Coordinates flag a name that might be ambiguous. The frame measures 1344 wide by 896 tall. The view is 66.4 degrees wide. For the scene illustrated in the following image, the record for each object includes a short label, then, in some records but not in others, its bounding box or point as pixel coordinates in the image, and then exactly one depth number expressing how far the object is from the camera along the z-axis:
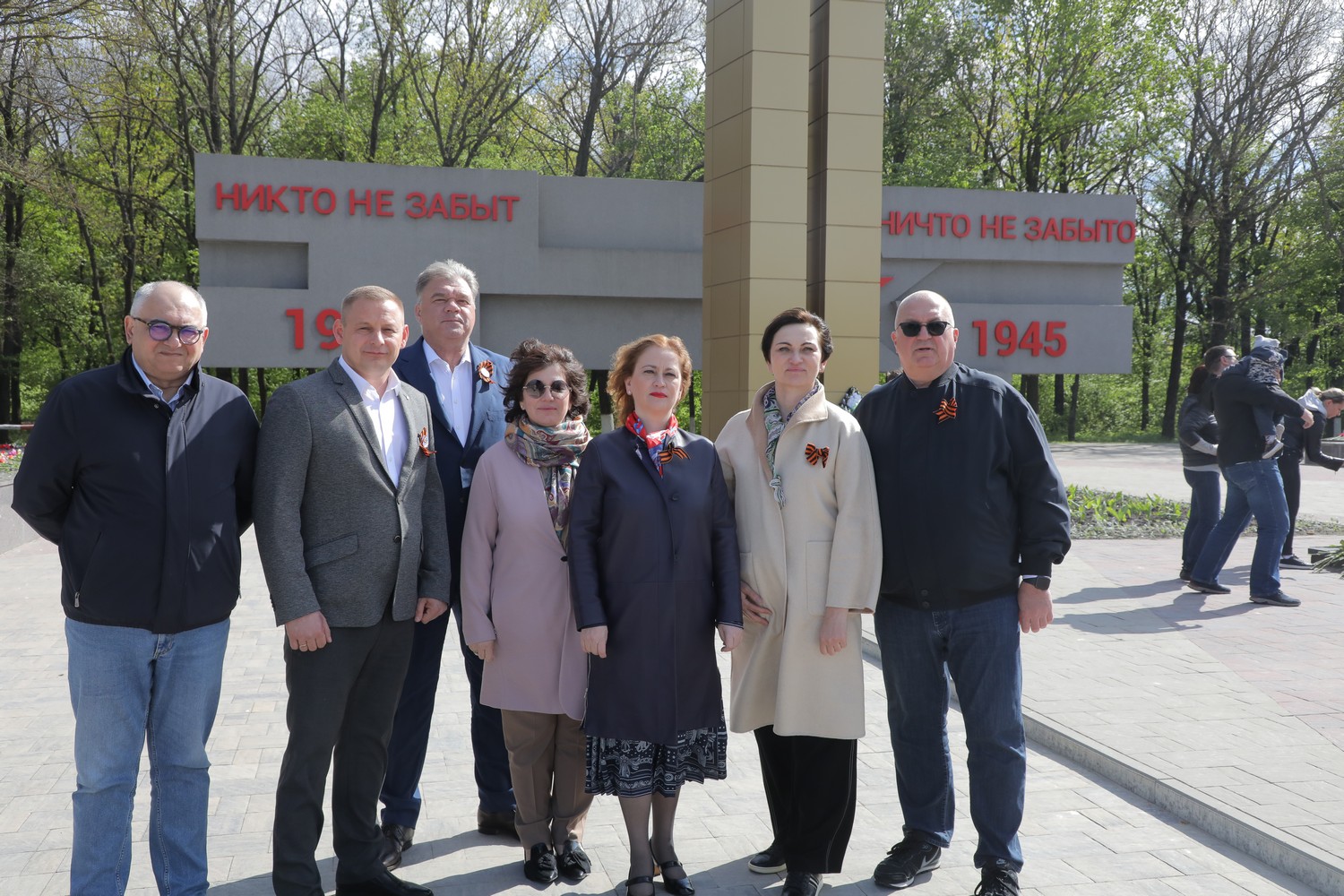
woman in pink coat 3.69
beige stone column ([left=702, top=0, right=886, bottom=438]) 10.93
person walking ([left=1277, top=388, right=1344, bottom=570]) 10.14
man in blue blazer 4.00
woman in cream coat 3.51
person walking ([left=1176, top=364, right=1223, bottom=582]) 9.32
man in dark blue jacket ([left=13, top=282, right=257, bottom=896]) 2.98
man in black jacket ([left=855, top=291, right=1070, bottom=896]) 3.53
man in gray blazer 3.26
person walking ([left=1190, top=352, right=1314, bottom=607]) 8.36
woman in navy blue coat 3.47
